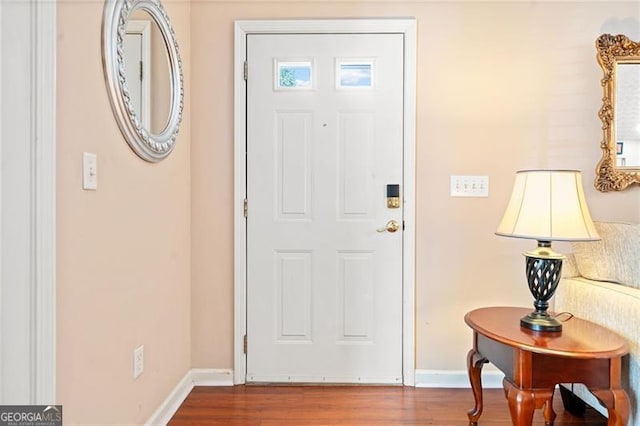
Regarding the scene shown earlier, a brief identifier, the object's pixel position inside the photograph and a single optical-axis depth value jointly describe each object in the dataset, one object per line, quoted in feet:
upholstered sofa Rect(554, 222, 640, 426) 4.75
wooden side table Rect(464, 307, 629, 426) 4.30
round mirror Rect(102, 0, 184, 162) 4.42
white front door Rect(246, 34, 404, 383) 7.00
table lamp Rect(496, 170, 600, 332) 4.66
